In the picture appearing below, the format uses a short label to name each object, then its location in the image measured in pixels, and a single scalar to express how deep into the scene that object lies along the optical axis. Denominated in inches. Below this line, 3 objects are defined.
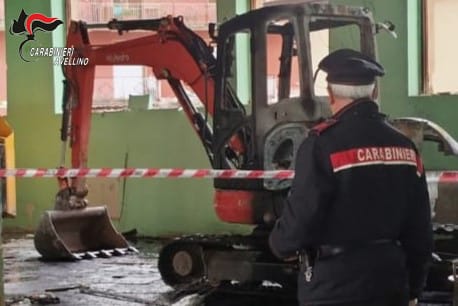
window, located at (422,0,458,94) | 487.3
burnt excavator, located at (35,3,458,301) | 357.0
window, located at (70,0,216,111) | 587.1
